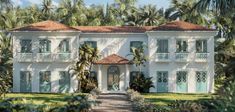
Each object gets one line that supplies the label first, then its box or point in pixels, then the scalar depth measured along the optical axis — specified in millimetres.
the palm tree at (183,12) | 35757
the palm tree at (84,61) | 25709
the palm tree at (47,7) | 41645
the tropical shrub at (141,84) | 26082
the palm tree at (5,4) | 20255
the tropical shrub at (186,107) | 12179
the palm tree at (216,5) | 15828
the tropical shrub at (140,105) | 12423
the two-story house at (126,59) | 26828
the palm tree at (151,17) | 39940
